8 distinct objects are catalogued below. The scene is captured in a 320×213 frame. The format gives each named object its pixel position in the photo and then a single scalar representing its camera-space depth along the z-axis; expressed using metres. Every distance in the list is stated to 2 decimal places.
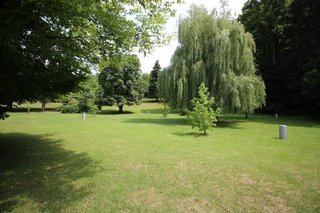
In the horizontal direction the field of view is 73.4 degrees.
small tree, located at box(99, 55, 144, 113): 33.12
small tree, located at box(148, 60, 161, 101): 55.17
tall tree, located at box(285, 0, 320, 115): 20.08
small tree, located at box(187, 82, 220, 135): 12.06
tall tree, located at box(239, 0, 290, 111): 27.77
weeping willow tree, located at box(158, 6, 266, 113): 15.81
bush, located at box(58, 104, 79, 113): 33.59
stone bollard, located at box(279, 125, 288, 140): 10.77
